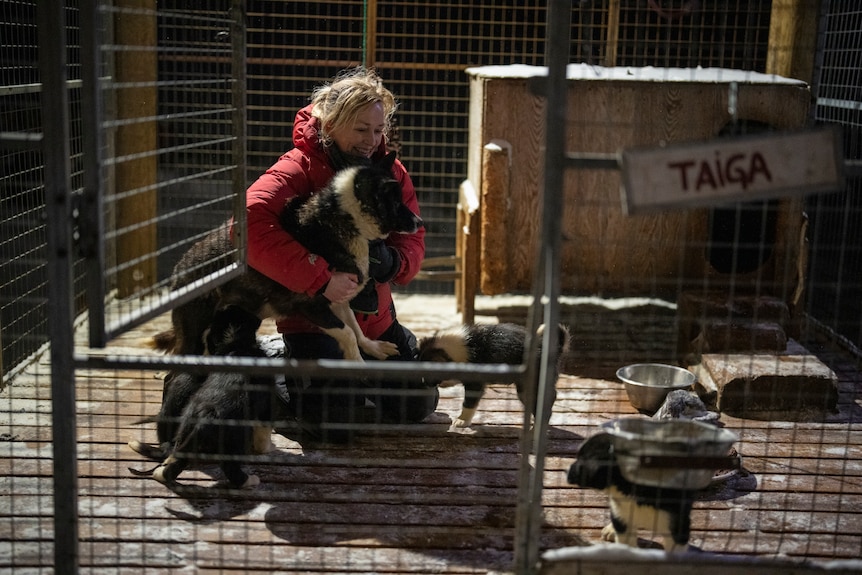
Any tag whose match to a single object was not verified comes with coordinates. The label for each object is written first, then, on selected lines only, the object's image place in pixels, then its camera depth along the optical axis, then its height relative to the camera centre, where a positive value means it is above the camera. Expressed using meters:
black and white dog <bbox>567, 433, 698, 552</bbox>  3.16 -1.32
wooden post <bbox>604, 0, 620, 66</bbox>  7.09 +0.62
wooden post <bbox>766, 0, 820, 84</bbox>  6.62 +0.56
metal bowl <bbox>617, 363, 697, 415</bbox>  5.08 -1.50
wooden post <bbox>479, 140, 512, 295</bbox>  5.93 -0.70
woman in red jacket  4.44 -0.73
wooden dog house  5.92 -0.32
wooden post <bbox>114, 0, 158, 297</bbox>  6.91 -0.35
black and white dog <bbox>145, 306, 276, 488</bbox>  3.94 -1.38
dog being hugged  4.48 -0.70
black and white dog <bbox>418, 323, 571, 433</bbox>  4.86 -1.26
